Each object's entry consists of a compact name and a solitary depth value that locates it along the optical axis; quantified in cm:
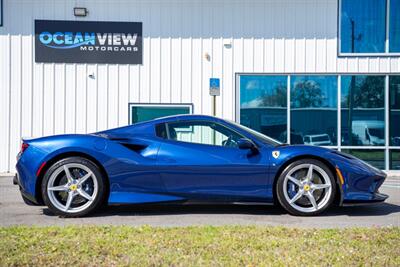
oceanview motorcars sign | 1177
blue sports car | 570
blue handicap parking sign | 1038
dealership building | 1173
